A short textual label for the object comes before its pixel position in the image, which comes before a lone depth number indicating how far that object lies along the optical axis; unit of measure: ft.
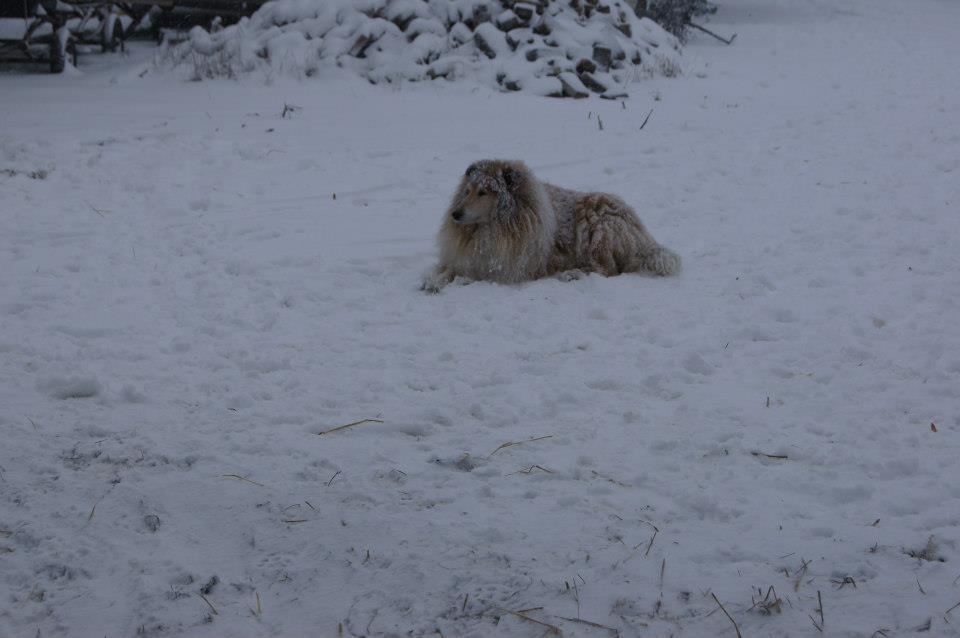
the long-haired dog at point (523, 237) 20.52
